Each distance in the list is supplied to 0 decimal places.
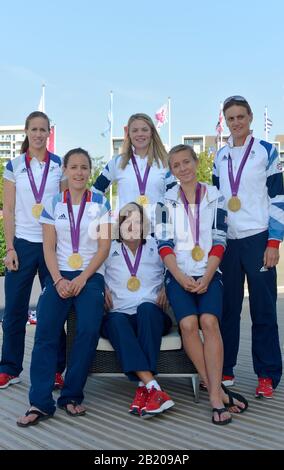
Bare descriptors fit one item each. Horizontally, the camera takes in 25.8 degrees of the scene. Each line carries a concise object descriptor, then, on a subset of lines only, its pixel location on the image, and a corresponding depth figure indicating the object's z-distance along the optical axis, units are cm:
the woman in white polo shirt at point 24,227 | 484
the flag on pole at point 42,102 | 2956
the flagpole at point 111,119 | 4041
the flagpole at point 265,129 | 4438
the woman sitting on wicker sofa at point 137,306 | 417
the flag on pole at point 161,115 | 4003
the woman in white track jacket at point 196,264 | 411
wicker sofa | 435
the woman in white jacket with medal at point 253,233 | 457
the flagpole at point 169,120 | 4422
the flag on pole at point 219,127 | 4648
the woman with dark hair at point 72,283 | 416
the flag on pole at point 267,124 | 4376
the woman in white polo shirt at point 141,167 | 493
